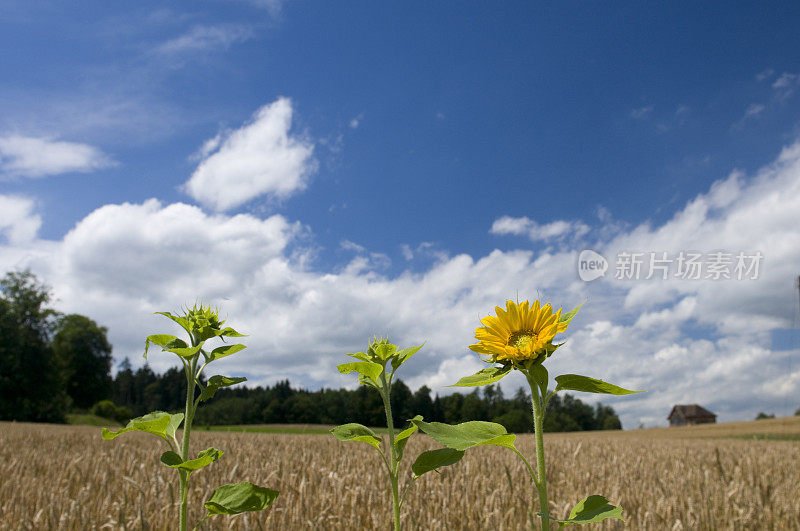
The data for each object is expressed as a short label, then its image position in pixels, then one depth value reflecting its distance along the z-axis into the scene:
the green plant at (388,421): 1.10
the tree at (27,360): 43.75
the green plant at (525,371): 0.95
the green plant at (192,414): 1.12
